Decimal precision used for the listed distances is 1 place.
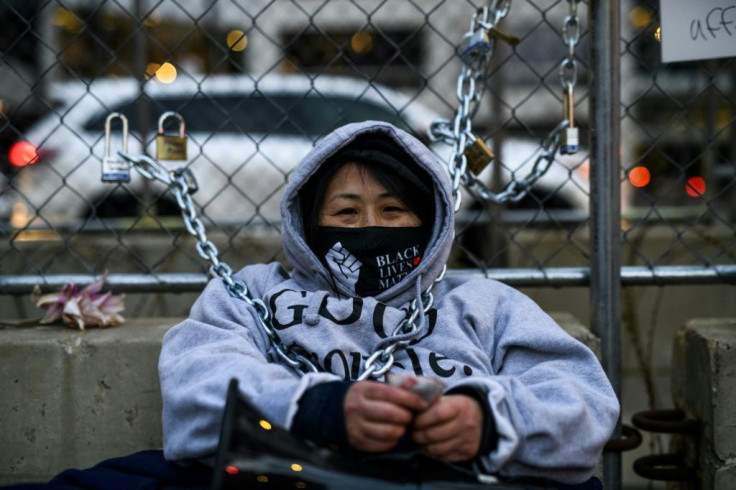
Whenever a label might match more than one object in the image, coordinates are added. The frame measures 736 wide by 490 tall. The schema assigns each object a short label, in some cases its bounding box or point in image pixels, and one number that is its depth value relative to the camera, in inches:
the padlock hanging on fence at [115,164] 94.7
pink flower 95.3
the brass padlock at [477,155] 93.8
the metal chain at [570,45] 91.0
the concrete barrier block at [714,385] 86.3
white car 231.9
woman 63.1
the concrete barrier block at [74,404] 90.4
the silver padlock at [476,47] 93.4
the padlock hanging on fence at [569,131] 93.3
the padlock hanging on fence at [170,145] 95.5
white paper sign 88.5
